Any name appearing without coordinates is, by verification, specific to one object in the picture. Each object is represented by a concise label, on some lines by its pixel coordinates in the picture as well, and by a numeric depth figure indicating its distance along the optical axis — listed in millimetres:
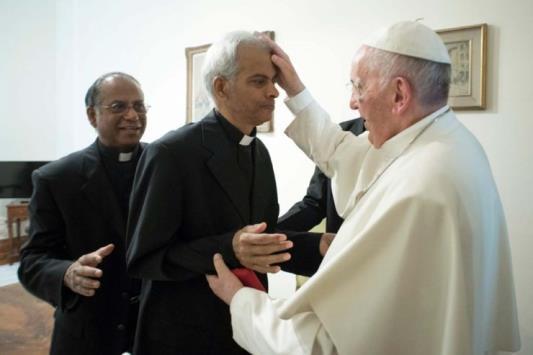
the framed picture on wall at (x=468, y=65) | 2518
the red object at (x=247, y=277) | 1242
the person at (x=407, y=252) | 958
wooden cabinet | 5379
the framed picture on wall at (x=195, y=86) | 4066
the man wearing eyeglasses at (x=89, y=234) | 1510
